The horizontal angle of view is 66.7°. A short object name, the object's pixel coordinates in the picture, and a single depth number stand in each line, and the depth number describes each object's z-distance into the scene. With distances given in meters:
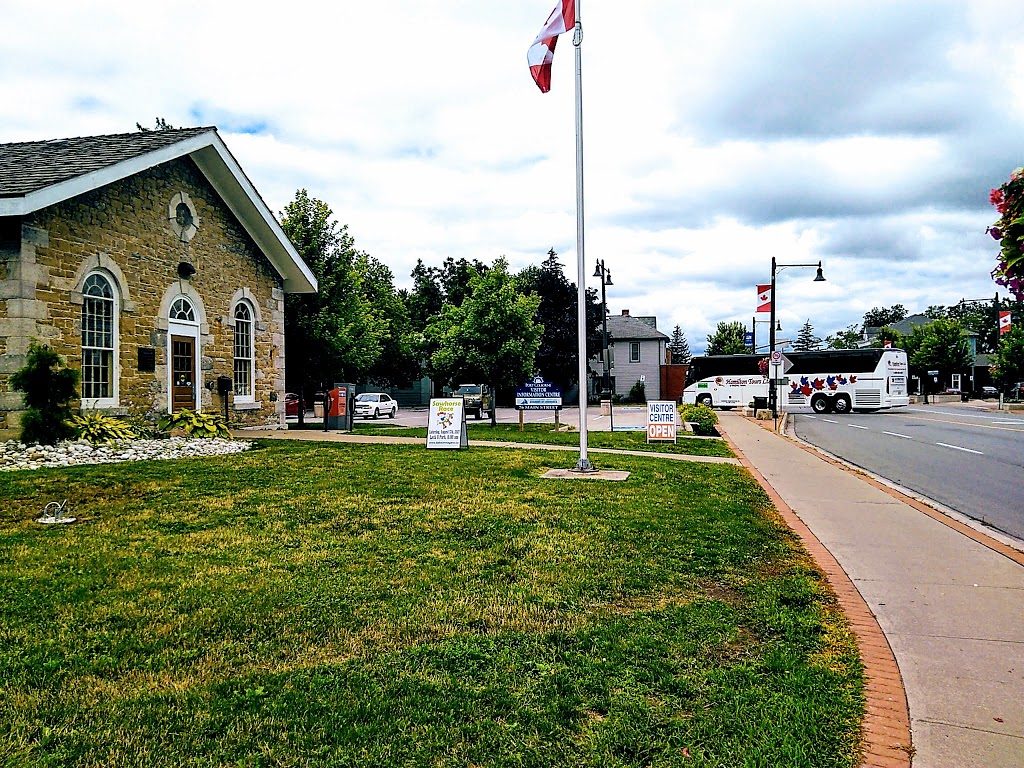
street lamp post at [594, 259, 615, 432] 42.84
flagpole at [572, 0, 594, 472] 12.89
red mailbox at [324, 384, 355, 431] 23.58
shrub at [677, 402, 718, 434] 24.25
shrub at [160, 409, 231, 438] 16.61
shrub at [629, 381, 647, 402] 64.12
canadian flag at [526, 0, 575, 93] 12.57
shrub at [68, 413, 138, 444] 13.80
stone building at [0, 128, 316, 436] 13.66
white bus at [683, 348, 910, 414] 43.81
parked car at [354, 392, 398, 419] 42.12
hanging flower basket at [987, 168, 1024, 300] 4.70
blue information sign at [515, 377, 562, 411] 21.83
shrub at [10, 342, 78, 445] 12.81
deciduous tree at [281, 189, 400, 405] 26.14
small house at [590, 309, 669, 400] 65.88
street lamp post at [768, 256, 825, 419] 32.58
